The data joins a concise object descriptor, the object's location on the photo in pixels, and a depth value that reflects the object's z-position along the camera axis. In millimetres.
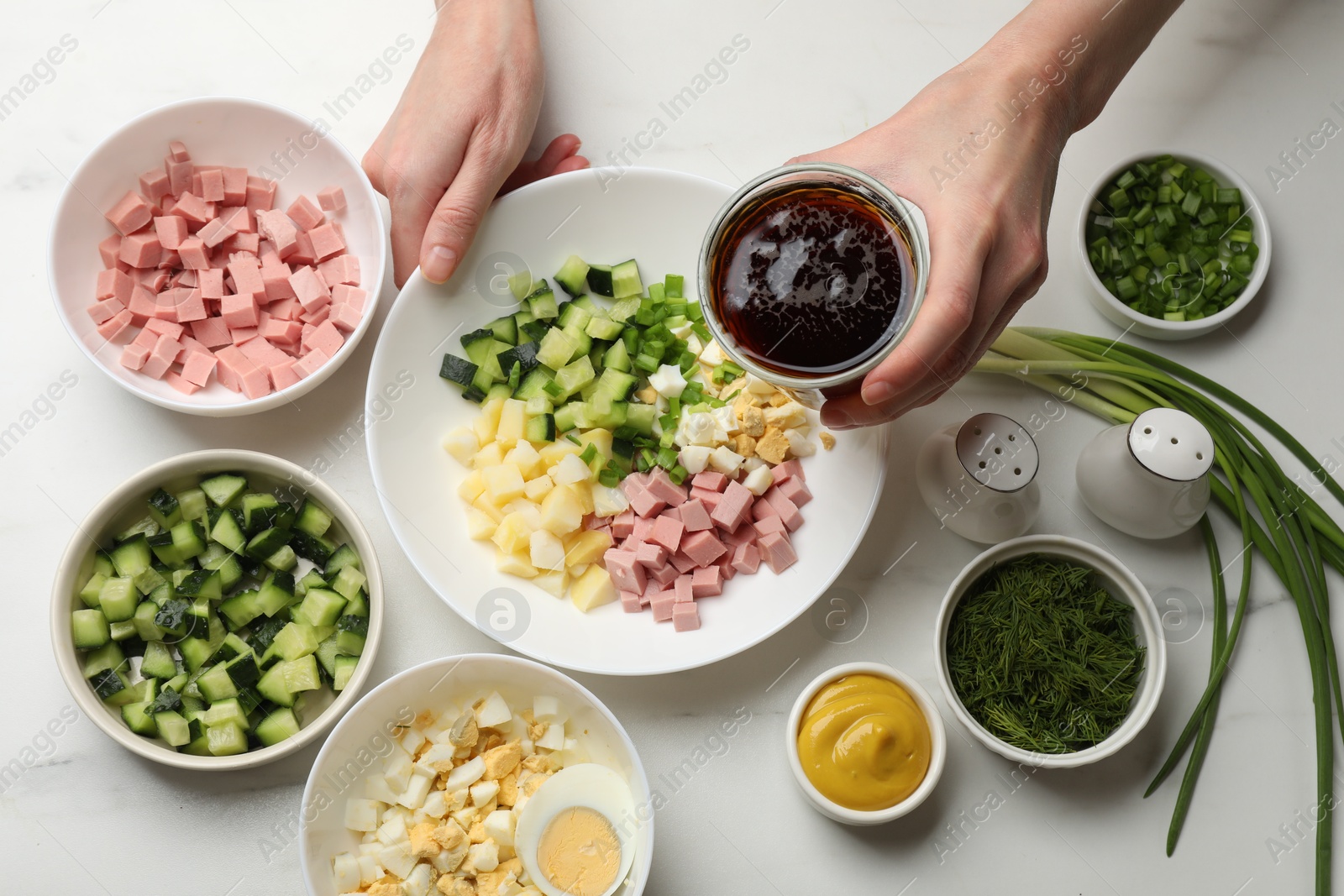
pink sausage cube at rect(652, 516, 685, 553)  845
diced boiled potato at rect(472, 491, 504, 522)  857
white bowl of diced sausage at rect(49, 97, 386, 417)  862
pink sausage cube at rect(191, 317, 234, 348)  874
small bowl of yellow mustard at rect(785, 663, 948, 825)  830
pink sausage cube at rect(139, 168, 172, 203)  879
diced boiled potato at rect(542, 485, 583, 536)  839
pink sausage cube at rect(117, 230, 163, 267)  872
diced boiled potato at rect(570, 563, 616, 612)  852
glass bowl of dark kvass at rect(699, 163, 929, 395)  731
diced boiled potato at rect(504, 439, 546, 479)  851
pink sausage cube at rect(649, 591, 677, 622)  851
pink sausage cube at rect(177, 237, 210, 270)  873
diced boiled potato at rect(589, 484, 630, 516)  859
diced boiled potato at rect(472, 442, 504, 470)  860
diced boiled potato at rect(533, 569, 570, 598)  853
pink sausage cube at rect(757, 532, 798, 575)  848
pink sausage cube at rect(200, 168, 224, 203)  880
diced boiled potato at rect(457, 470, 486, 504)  862
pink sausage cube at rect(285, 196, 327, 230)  883
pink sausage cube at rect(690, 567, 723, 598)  852
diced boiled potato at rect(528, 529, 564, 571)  844
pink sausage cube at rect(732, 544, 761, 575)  854
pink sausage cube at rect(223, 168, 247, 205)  883
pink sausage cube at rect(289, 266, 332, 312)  869
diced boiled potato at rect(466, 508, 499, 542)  858
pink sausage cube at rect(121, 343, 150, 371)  858
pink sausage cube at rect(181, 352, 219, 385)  861
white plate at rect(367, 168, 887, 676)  845
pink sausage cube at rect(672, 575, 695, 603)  850
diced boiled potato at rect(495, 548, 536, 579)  852
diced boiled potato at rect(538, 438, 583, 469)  856
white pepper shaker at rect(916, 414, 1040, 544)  848
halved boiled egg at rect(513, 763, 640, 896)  824
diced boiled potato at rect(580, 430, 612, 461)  854
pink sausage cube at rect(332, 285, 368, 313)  870
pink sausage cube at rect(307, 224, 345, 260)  880
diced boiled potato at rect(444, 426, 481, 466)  864
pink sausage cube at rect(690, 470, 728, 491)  854
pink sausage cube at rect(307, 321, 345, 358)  863
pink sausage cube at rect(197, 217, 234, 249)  877
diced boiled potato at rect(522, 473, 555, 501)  849
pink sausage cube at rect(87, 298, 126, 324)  868
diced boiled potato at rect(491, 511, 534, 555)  845
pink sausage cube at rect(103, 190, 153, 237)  873
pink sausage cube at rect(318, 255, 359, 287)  878
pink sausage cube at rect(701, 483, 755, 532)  848
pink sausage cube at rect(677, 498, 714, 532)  845
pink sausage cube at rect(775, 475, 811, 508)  857
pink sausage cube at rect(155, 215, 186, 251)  876
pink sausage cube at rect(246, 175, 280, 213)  889
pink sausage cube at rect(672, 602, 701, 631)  847
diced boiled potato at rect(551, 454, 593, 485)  843
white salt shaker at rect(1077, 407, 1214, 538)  824
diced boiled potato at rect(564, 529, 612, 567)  852
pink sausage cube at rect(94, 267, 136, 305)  870
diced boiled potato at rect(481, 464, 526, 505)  848
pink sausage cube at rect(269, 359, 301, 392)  860
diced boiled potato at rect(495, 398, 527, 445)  860
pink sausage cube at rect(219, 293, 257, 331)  866
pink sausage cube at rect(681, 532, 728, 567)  849
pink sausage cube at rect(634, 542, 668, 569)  845
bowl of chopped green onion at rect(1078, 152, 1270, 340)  894
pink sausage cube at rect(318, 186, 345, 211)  884
